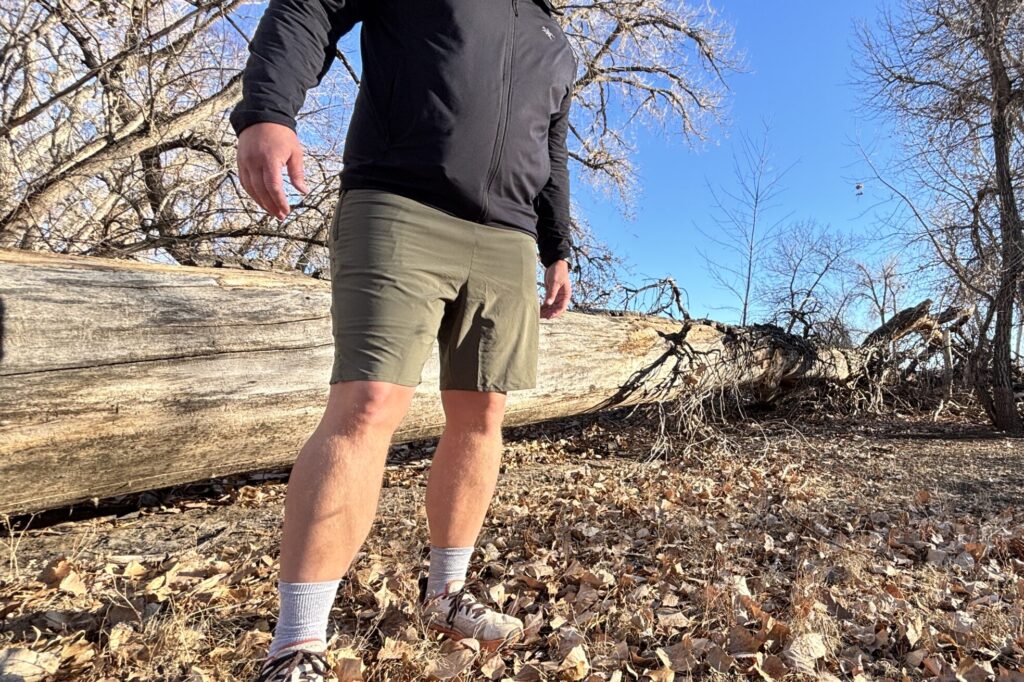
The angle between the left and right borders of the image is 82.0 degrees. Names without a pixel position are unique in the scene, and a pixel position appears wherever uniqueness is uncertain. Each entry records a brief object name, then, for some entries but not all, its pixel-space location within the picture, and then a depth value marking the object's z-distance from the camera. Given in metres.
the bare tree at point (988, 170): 5.43
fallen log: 2.30
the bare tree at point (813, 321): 6.74
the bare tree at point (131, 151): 4.57
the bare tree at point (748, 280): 11.35
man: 1.36
